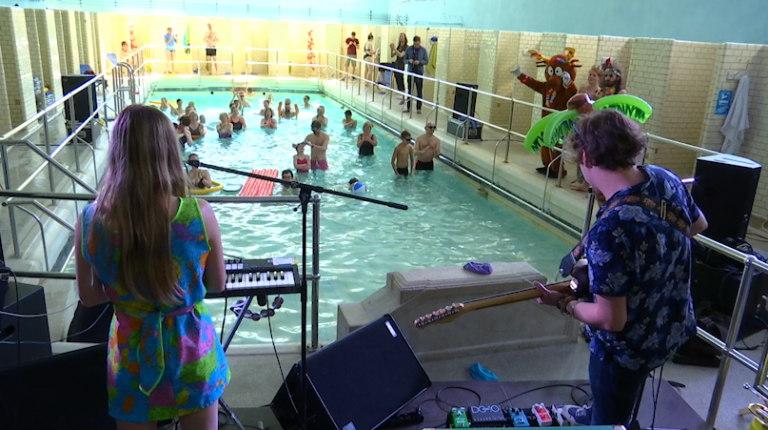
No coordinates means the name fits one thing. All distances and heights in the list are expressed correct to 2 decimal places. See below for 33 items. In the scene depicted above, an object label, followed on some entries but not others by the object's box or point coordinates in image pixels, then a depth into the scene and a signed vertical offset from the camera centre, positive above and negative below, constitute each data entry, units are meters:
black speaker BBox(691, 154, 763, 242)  4.18 -0.95
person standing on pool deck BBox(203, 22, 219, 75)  21.53 -0.55
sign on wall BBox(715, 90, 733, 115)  7.59 -0.57
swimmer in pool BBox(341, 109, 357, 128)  13.09 -1.84
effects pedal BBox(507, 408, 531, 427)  2.80 -1.71
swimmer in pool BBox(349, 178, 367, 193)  8.59 -2.08
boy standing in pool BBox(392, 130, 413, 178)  9.51 -1.85
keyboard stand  2.59 -1.36
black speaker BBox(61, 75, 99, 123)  8.90 -1.03
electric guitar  2.39 -1.09
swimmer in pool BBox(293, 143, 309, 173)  9.61 -1.97
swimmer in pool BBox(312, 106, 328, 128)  11.82 -1.58
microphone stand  2.50 -0.74
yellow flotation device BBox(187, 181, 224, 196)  8.33 -2.18
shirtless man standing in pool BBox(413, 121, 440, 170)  9.75 -1.73
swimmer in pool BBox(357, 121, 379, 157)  10.94 -1.87
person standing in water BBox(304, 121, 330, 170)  9.79 -1.81
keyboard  2.54 -1.05
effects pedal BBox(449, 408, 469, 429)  2.78 -1.71
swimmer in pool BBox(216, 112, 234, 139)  11.98 -1.89
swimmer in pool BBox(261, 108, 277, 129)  13.22 -1.90
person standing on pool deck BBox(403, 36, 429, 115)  13.67 -0.45
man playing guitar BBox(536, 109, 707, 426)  1.95 -0.65
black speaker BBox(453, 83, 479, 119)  10.93 -1.04
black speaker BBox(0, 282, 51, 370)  2.61 -1.35
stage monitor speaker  2.76 -1.63
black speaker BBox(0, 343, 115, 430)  2.41 -1.49
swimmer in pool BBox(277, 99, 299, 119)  14.27 -1.82
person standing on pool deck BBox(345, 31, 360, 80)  20.44 -0.32
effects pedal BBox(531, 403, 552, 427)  2.85 -1.72
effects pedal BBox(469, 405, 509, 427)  2.79 -1.71
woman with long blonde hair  1.62 -0.69
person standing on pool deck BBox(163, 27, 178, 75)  20.81 -0.60
